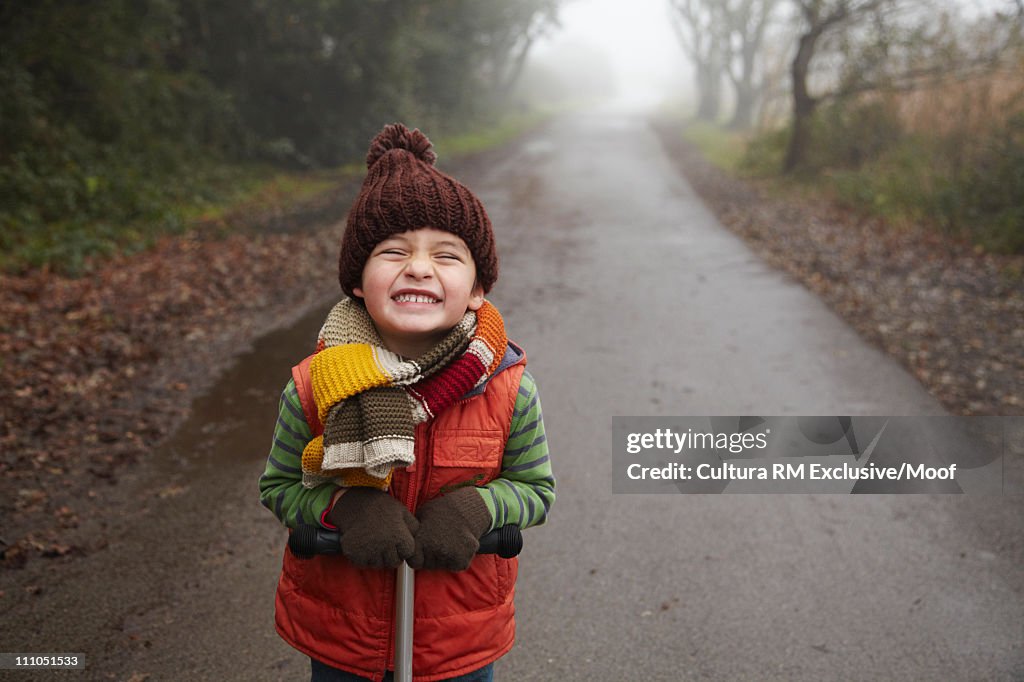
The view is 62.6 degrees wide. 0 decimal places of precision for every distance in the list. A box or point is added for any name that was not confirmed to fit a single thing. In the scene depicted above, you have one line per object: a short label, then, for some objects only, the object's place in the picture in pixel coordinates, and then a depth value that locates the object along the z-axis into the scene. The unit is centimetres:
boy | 190
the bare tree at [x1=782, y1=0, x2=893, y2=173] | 1570
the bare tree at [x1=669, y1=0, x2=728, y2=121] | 3319
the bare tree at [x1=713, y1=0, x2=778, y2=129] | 2778
